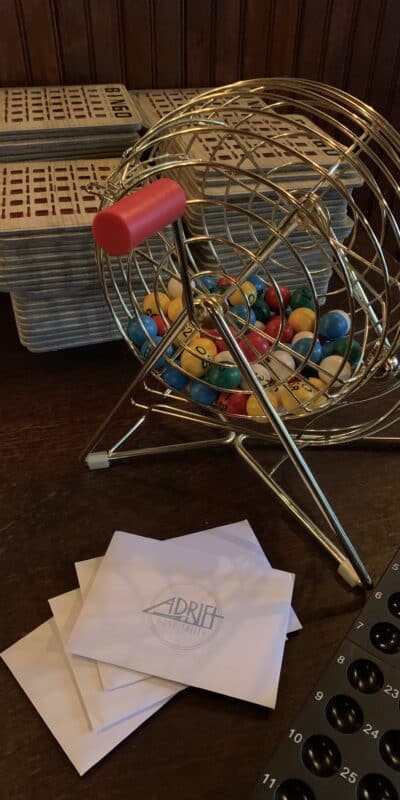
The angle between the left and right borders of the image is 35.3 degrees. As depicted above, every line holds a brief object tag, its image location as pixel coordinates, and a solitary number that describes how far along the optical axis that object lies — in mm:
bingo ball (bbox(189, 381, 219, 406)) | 566
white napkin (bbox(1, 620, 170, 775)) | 414
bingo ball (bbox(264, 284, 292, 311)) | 669
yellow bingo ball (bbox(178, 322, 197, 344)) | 588
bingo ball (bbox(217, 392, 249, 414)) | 563
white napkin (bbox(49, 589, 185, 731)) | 425
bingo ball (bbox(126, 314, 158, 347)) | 604
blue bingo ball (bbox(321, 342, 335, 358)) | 600
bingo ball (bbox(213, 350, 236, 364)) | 577
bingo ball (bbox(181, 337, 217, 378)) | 576
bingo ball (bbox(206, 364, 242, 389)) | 554
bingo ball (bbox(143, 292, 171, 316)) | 647
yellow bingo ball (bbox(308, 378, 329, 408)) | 547
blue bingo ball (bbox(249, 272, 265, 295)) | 674
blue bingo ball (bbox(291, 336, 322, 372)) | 585
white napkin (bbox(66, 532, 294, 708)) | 449
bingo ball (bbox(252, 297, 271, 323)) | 657
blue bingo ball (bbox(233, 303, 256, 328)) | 636
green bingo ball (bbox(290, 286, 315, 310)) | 657
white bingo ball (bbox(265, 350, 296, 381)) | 575
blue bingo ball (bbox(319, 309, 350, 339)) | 620
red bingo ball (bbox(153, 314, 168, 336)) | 619
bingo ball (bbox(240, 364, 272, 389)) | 565
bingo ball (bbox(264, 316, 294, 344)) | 628
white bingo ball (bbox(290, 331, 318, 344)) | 605
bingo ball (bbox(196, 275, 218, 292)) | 686
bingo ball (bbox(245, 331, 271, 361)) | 591
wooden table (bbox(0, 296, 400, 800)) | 409
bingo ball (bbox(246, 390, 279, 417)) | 549
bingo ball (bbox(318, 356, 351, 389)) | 566
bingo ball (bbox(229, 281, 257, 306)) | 636
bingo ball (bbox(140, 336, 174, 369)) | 596
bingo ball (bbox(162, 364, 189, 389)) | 583
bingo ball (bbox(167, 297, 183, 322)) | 624
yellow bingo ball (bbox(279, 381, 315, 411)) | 557
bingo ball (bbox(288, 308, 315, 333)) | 630
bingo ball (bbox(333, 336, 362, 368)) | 587
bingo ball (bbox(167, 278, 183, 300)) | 667
